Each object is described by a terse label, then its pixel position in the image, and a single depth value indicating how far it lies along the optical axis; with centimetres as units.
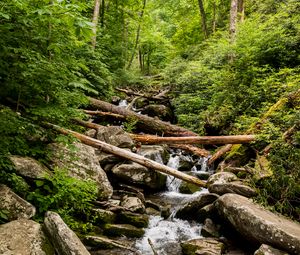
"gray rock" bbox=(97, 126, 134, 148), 871
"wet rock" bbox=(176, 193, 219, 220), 643
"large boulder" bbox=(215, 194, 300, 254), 429
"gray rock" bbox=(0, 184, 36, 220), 400
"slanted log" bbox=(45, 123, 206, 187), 699
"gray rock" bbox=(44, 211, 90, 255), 363
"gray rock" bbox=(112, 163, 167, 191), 746
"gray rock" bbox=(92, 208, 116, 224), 562
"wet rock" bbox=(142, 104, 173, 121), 1427
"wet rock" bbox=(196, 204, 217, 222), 608
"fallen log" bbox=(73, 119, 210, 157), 965
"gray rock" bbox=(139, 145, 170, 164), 901
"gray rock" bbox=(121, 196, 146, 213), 629
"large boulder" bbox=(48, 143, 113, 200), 578
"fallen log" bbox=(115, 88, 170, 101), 1648
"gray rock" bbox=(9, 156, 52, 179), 475
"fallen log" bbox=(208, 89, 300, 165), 764
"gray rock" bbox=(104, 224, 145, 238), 554
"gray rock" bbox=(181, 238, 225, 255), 494
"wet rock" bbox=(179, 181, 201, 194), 809
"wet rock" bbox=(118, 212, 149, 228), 593
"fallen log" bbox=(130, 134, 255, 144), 777
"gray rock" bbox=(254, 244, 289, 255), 424
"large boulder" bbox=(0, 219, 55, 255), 351
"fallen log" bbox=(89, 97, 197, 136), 1134
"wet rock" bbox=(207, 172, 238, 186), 671
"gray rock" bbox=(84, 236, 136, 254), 496
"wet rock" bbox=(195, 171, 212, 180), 849
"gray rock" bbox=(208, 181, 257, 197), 593
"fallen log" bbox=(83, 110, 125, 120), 1166
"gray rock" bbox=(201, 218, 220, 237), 565
